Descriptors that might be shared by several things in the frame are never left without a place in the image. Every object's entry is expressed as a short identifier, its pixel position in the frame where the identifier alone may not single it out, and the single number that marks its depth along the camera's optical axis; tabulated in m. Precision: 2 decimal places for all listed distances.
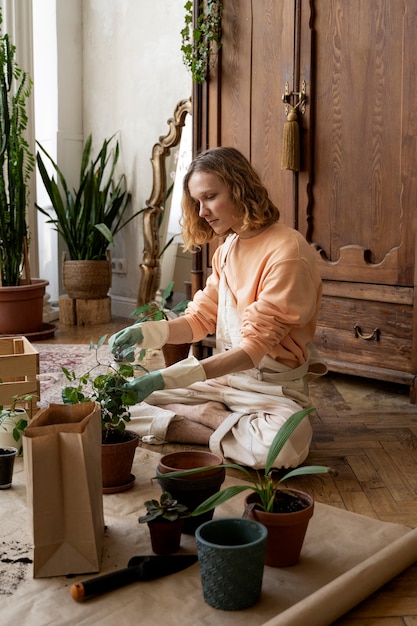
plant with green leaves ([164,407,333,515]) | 1.47
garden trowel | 1.47
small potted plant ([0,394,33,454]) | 2.21
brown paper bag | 1.53
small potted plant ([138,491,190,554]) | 1.62
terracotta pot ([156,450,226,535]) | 1.70
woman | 2.27
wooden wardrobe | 3.07
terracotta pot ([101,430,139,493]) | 2.01
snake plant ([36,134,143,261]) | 4.96
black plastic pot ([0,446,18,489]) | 2.01
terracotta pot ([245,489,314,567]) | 1.56
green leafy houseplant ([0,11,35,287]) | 4.41
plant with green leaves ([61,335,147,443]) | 1.97
